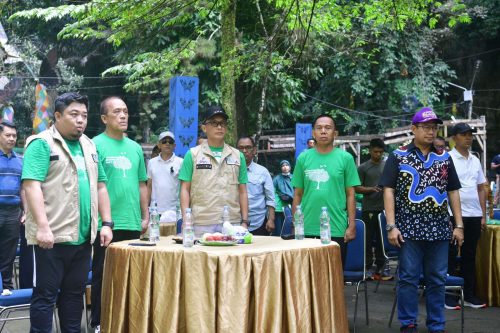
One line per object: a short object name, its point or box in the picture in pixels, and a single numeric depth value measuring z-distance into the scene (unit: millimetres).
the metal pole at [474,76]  33344
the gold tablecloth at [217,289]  5145
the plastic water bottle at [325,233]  5984
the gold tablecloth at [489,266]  8844
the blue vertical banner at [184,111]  10844
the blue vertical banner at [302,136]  16500
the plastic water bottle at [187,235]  5504
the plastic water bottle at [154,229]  5812
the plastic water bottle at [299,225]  6230
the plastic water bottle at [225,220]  5875
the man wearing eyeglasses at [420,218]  6723
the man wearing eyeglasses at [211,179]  6600
